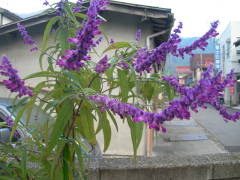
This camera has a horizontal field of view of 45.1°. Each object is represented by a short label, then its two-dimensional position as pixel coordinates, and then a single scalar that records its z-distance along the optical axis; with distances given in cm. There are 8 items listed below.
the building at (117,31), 636
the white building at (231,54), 3319
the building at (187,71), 6635
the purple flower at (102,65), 103
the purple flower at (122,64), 124
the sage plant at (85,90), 81
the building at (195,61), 6018
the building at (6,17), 1416
